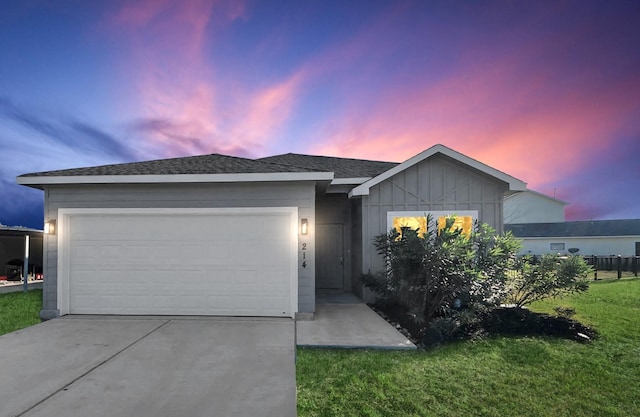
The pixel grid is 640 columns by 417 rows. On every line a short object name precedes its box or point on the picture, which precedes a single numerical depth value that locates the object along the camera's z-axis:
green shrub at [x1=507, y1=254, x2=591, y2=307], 5.96
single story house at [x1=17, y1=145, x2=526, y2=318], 6.38
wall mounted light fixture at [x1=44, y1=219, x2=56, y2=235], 6.48
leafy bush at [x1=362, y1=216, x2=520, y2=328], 5.70
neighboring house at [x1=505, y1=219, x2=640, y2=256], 23.41
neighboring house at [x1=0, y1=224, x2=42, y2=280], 11.80
